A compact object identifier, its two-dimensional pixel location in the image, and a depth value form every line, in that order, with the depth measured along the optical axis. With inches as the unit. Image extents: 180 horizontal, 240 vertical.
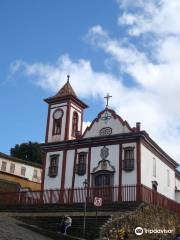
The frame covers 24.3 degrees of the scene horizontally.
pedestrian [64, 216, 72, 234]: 879.1
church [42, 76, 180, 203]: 1239.5
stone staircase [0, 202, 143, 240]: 879.7
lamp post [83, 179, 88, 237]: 1220.2
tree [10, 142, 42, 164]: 2728.8
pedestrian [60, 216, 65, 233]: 884.0
